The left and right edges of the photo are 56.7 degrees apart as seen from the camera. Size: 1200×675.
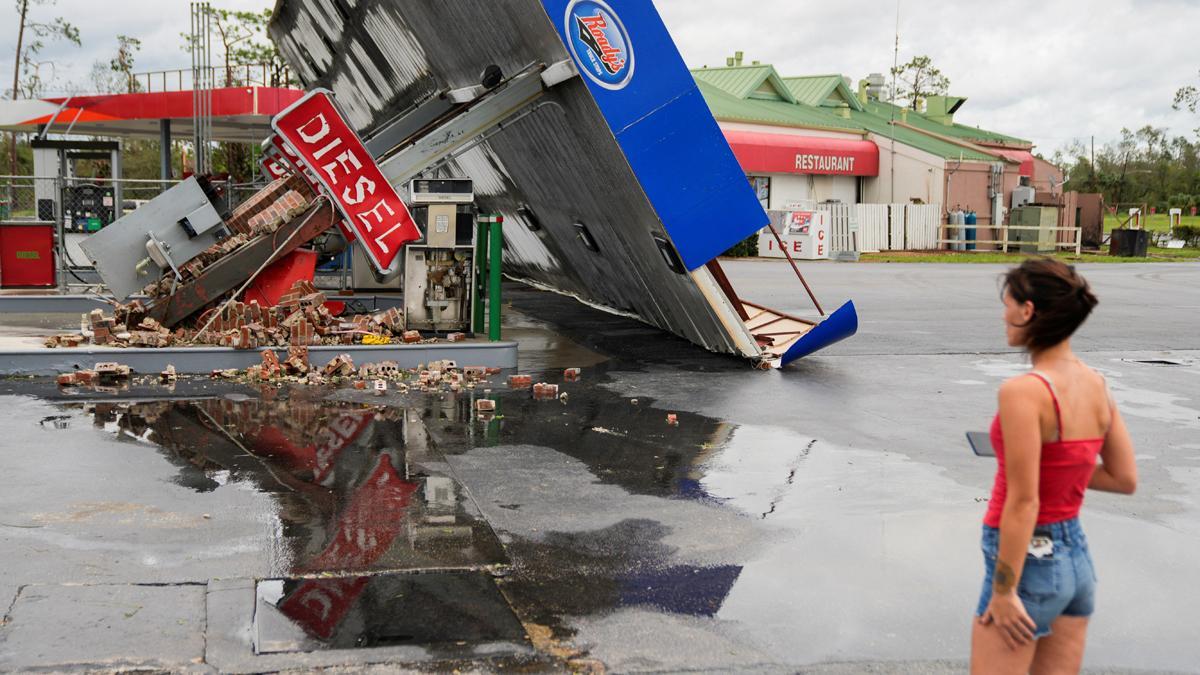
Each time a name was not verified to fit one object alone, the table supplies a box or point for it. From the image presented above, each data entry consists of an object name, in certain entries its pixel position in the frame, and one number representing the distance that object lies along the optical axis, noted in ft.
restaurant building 143.54
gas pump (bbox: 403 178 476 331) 43.39
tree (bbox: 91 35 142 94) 165.58
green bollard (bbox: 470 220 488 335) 43.68
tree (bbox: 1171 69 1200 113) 198.01
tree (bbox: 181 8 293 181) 148.56
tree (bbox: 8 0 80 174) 158.71
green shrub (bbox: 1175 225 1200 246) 163.84
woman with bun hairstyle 10.39
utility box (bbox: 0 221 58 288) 61.41
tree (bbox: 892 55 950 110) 269.64
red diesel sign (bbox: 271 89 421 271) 38.11
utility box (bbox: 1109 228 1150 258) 134.41
